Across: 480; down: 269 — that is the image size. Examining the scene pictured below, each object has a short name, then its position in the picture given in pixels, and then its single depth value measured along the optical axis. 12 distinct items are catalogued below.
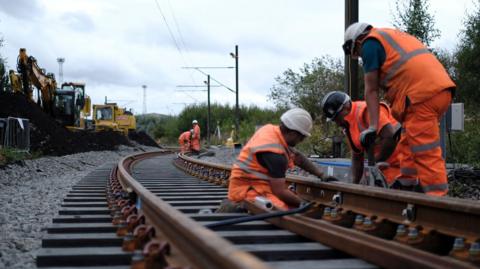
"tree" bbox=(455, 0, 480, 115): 25.66
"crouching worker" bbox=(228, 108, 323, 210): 4.73
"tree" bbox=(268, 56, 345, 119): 32.28
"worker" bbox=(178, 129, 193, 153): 25.30
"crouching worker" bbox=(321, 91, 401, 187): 5.26
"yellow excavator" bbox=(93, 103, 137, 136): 40.71
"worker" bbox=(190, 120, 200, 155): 24.70
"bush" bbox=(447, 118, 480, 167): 10.41
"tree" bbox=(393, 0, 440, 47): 24.31
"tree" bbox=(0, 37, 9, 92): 28.32
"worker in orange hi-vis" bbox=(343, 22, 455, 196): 4.46
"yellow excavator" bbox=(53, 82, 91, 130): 30.51
